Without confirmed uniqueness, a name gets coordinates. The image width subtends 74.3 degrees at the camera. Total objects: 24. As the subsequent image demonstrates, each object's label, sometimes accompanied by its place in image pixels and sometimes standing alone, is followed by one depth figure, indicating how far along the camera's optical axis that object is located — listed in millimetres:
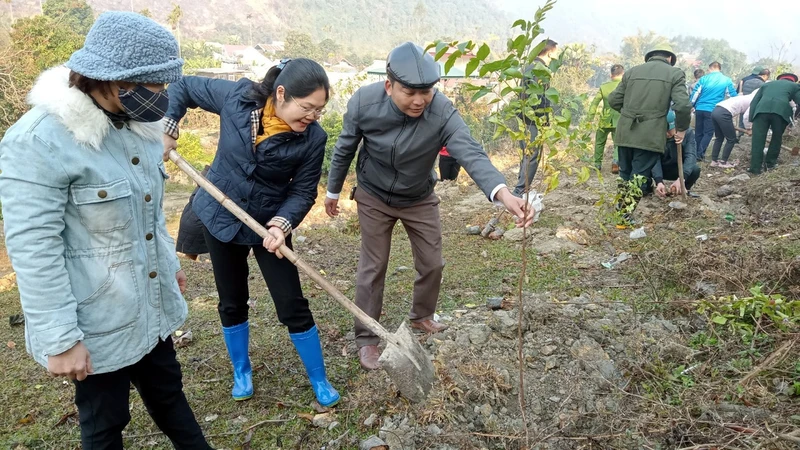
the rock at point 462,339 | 2861
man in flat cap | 2508
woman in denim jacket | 1430
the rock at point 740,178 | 7621
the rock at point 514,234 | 5684
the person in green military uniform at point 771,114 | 7305
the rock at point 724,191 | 6664
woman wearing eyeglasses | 2229
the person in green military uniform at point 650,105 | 5098
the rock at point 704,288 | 3344
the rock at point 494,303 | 3688
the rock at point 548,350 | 2837
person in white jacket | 8469
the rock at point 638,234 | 5059
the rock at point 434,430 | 2211
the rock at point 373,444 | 2252
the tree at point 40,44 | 11387
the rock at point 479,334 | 2961
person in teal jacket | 8961
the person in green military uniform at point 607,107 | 6246
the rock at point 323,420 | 2496
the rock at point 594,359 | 2633
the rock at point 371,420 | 2438
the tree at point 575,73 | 20250
